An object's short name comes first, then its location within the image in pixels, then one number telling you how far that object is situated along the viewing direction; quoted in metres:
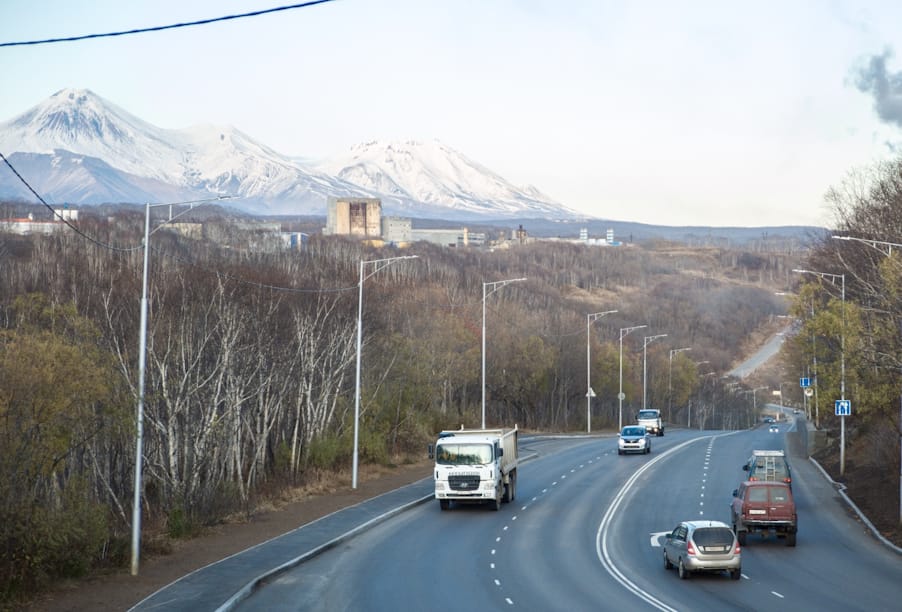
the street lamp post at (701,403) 183.70
